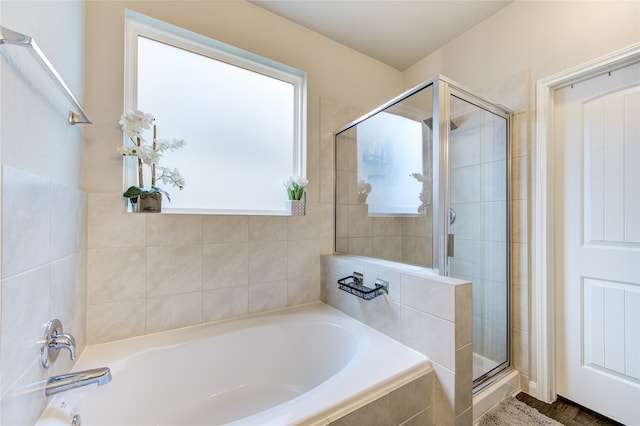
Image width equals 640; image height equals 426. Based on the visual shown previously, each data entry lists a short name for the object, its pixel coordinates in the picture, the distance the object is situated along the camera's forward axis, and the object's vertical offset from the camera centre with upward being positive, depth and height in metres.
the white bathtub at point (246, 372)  0.91 -0.73
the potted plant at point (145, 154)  1.29 +0.31
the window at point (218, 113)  1.50 +0.68
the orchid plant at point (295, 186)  1.79 +0.20
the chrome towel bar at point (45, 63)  0.59 +0.43
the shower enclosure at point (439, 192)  1.34 +0.15
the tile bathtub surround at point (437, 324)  1.08 -0.52
